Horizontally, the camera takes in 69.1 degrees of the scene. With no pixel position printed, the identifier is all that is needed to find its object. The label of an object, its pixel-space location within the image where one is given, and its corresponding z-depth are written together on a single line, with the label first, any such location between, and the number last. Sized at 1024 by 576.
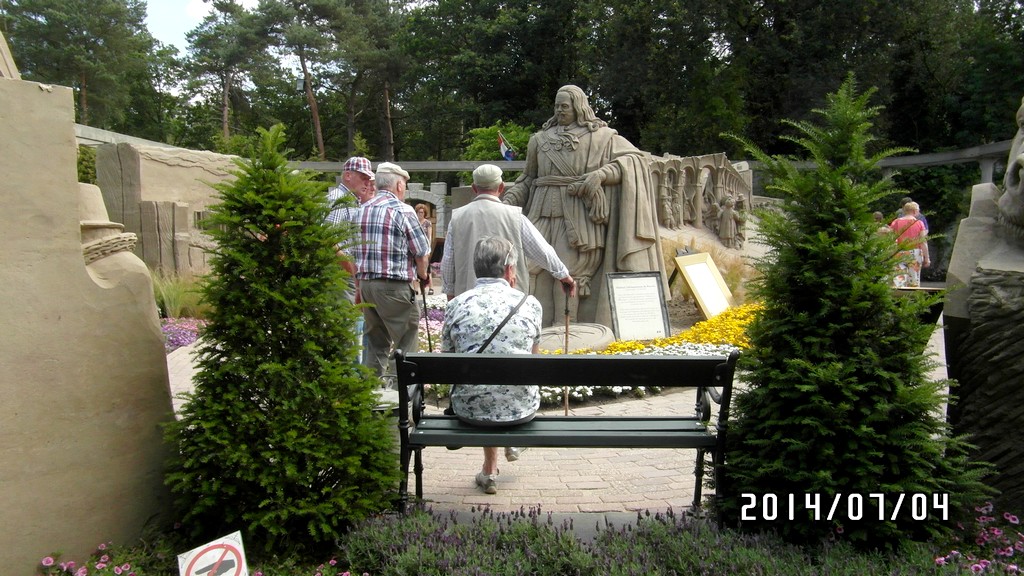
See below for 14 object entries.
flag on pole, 21.18
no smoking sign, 2.63
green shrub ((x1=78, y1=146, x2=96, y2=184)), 15.63
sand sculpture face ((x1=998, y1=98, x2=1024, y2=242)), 3.32
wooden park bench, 3.26
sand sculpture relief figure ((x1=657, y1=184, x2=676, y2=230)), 12.87
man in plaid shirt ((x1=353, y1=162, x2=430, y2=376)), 5.36
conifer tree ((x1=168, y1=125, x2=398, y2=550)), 2.95
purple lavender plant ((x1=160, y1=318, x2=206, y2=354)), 9.12
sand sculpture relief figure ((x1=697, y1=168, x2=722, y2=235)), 13.92
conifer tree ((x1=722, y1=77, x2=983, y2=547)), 2.90
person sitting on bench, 3.54
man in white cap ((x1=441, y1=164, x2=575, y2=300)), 5.69
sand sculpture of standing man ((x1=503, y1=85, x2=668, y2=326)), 8.46
